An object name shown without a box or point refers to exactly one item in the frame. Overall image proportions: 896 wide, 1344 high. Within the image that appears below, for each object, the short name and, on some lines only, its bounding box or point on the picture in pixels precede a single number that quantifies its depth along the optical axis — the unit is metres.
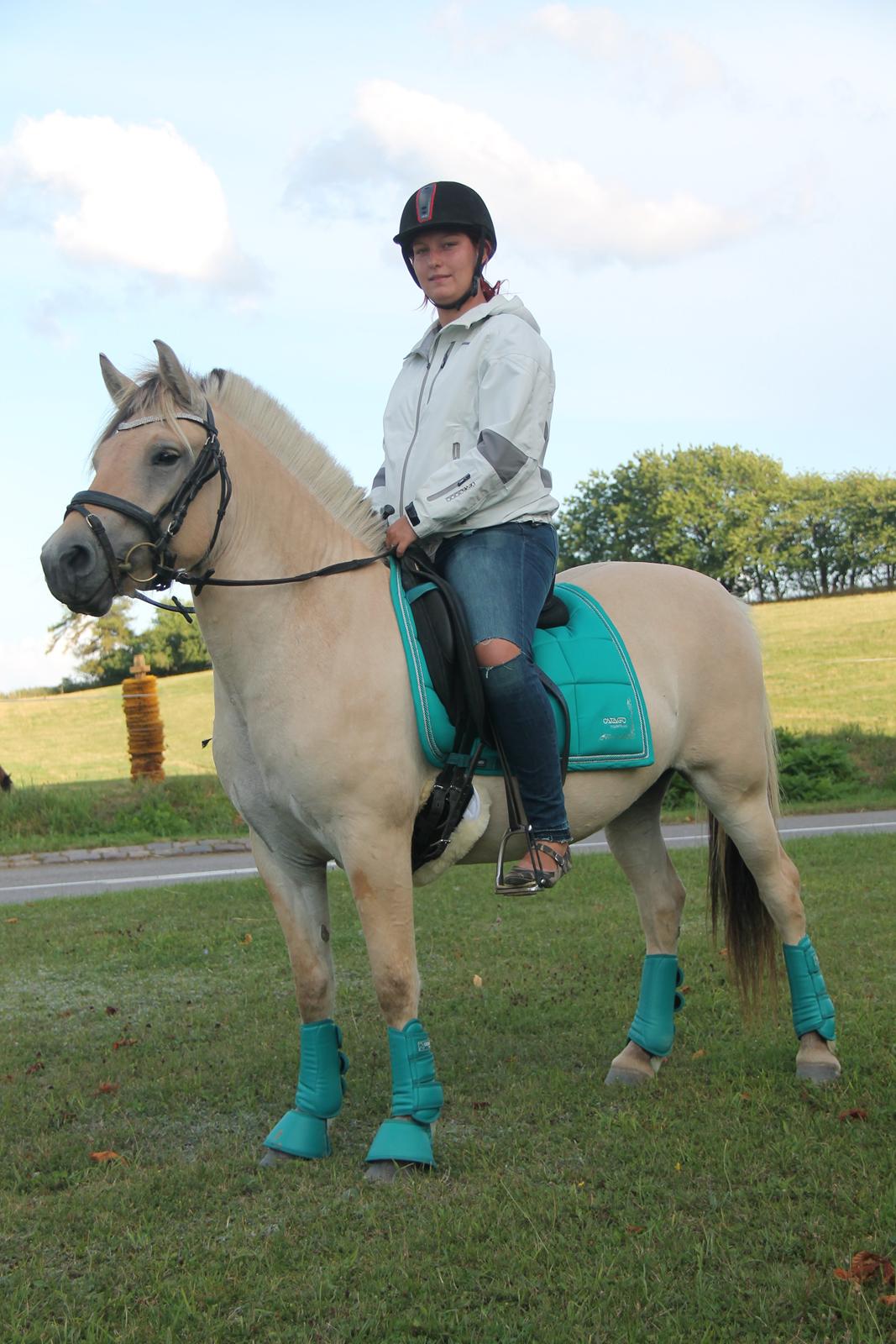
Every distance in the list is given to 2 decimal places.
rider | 4.32
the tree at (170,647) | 52.56
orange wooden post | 17.00
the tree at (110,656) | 43.69
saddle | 4.27
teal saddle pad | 4.70
